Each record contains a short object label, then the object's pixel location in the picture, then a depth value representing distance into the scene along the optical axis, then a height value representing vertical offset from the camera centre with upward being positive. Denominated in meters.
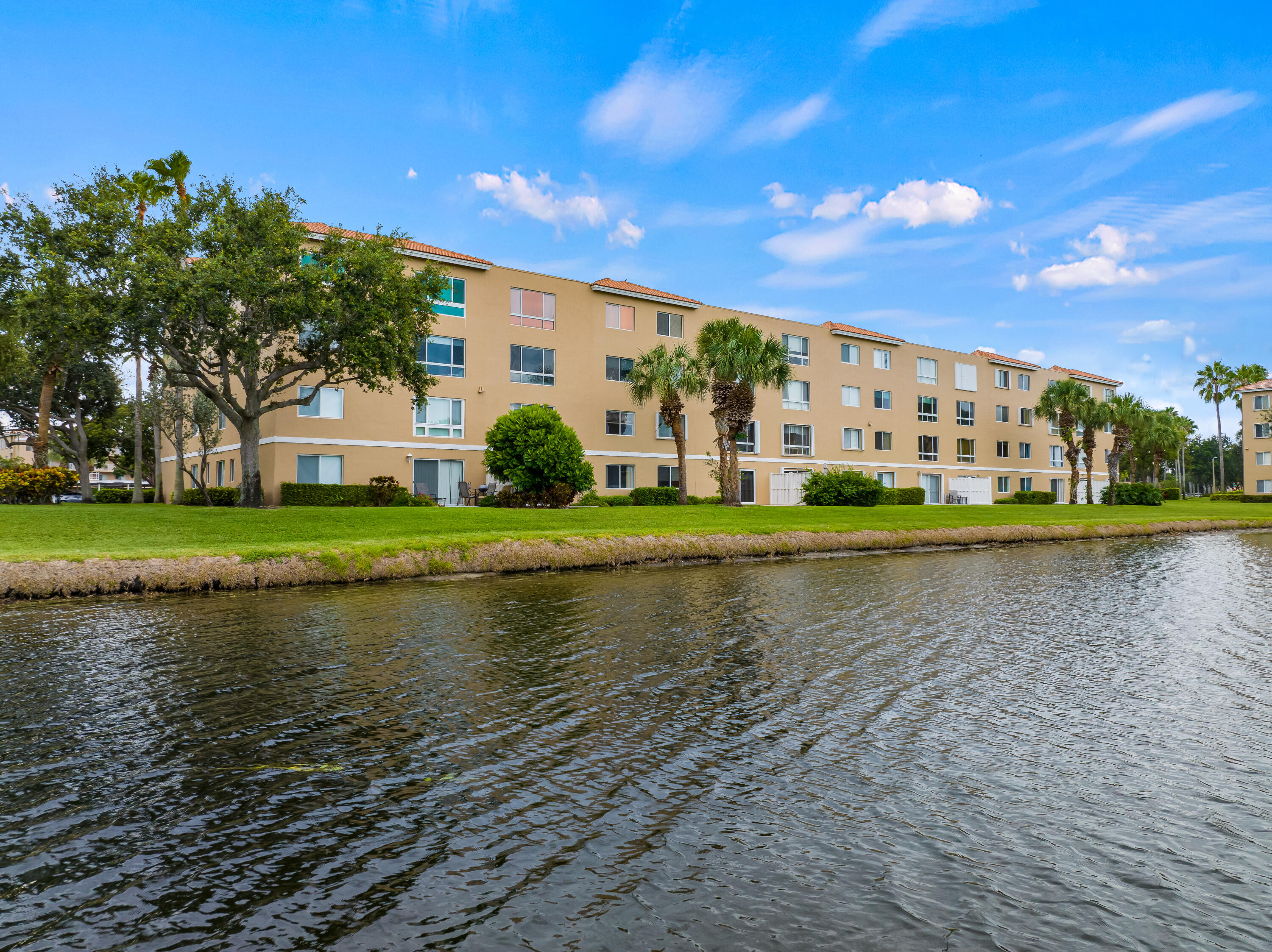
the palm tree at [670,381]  39.19 +5.42
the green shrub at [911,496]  51.88 -0.67
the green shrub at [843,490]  40.16 -0.14
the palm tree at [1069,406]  59.34 +5.95
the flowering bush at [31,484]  31.38 +0.63
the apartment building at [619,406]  36.09 +4.90
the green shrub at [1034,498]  59.88 -1.07
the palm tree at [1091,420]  60.06 +4.83
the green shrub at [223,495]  34.06 +0.05
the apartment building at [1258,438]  79.50 +4.34
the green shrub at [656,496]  39.81 -0.33
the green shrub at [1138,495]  59.06 -0.94
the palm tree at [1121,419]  60.09 +4.85
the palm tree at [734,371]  37.34 +5.57
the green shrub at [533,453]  33.09 +1.66
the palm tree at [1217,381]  85.25 +10.78
